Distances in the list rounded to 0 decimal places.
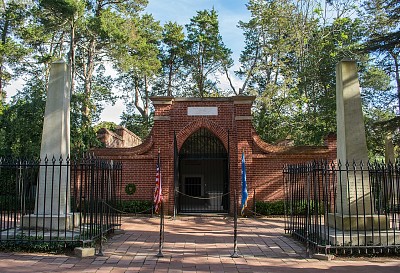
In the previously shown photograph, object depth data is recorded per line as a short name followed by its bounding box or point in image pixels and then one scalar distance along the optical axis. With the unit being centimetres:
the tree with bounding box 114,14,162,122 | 2247
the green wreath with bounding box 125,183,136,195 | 1484
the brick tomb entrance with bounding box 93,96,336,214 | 1467
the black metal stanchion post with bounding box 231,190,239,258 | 734
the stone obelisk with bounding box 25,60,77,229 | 821
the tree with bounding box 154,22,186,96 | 3072
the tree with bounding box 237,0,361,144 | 1972
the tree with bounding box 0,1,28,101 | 2158
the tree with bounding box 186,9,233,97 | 2931
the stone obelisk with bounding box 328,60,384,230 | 800
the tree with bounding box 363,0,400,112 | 1245
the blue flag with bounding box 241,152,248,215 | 1029
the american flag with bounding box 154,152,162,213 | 877
